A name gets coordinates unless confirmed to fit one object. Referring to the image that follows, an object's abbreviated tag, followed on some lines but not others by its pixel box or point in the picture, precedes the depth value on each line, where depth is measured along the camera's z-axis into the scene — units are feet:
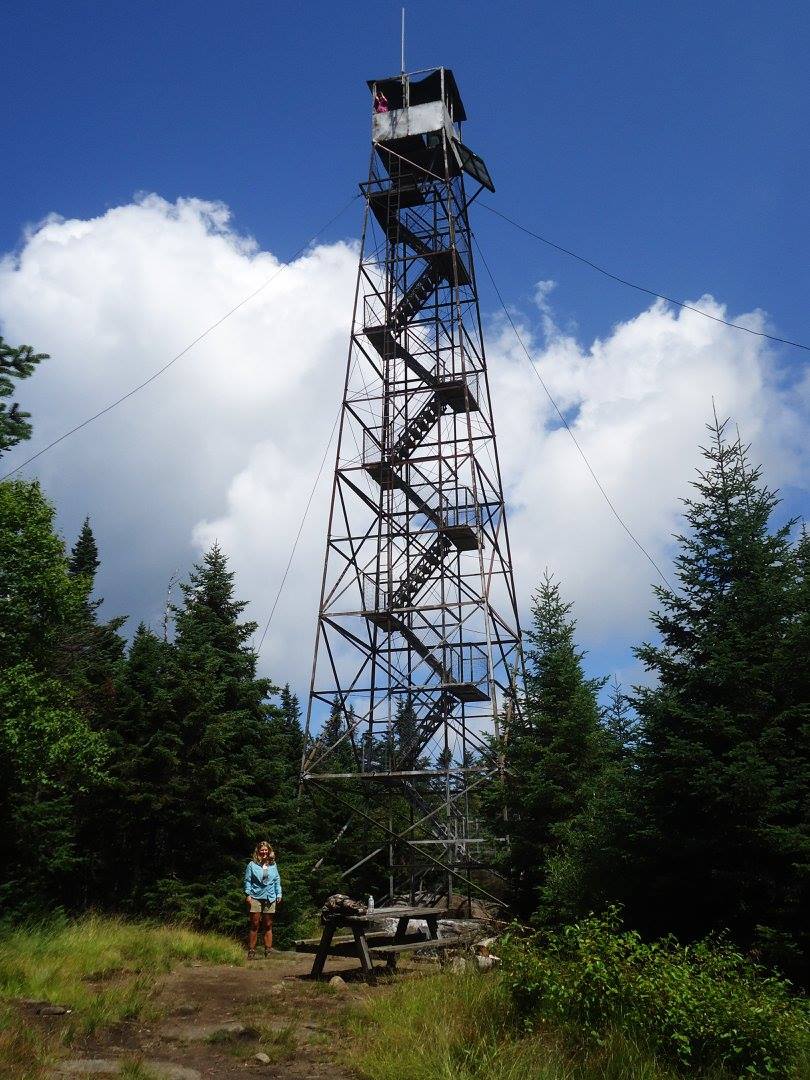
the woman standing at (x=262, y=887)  43.09
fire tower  66.18
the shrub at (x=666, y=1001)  20.04
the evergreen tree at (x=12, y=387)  35.91
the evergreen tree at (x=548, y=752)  49.75
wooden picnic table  34.27
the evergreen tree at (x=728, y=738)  30.32
